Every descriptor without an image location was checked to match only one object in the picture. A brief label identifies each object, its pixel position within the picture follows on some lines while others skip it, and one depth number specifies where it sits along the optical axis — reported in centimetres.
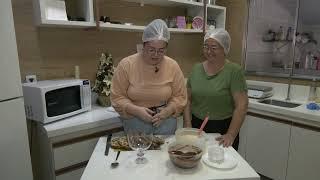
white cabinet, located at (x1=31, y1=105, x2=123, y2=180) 178
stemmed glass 127
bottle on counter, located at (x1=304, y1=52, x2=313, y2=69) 276
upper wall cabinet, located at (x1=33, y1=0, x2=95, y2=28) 184
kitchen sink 263
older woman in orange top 152
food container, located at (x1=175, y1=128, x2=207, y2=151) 130
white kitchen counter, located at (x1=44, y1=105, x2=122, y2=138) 177
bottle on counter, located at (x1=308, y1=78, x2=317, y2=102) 257
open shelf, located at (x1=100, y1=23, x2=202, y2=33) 216
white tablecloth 112
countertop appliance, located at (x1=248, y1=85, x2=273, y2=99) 277
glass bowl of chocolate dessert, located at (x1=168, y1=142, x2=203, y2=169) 116
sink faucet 276
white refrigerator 140
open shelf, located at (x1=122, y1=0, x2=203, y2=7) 265
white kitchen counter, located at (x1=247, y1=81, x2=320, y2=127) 218
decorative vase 231
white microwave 179
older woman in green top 166
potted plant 229
